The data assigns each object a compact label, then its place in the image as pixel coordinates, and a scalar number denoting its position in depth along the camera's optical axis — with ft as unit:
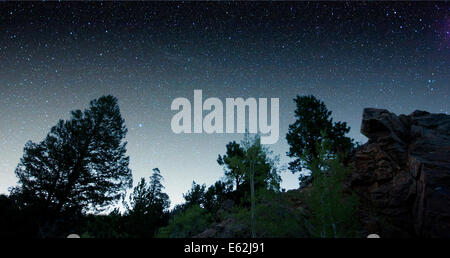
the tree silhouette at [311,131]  69.62
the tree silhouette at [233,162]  54.62
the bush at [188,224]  73.20
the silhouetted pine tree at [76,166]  54.95
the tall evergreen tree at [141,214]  67.72
